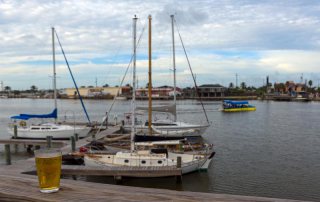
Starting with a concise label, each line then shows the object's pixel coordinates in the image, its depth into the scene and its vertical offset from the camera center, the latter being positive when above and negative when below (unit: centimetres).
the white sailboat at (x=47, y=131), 3197 -321
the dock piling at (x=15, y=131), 3262 -319
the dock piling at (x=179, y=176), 1843 -448
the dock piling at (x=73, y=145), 2253 -323
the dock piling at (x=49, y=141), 2399 -313
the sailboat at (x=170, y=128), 3466 -345
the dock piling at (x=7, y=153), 1961 -317
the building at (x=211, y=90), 18425 +225
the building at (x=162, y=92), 18675 +178
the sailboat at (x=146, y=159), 1902 -364
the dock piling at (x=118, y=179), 1785 -436
